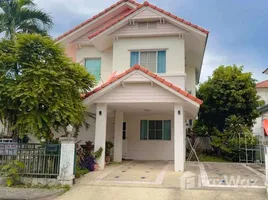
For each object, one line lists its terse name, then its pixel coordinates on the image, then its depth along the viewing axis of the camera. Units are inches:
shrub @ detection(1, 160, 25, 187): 349.1
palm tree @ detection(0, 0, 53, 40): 624.7
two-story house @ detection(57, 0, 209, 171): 474.3
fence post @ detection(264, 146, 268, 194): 332.8
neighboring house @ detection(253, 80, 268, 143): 594.2
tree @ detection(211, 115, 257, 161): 698.2
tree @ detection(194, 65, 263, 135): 773.3
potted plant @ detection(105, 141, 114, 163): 569.0
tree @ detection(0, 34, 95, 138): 359.3
